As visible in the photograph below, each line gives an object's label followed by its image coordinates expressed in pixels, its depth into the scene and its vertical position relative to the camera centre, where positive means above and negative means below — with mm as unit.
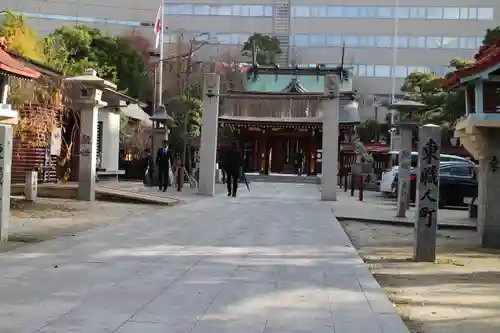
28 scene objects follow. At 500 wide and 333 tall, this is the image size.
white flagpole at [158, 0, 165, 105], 36812 +4949
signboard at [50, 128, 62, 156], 21531 +388
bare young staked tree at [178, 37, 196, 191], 24328 +1655
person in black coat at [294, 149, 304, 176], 42100 -88
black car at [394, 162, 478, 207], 22453 -629
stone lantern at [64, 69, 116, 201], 17812 +795
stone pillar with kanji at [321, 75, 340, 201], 22094 +807
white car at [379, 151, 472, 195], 25861 -616
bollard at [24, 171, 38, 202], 16406 -832
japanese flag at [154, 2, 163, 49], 38062 +7663
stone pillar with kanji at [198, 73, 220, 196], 22484 +979
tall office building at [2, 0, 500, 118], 61781 +12847
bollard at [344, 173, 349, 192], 30591 -988
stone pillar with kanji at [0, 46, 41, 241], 10055 -295
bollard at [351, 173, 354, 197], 27006 -1033
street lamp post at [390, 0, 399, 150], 59944 +11379
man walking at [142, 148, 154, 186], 26094 -696
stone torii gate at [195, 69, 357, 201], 22141 +903
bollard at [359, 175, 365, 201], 23697 -1089
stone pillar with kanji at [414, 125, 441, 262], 9984 -452
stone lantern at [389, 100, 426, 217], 17469 +652
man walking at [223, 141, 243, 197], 21266 -254
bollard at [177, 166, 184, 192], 24073 -736
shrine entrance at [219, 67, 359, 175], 38031 +2289
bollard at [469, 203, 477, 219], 18234 -1287
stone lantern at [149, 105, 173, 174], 27672 +1191
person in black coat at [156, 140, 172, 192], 22797 -303
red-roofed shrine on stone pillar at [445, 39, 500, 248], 12055 +633
